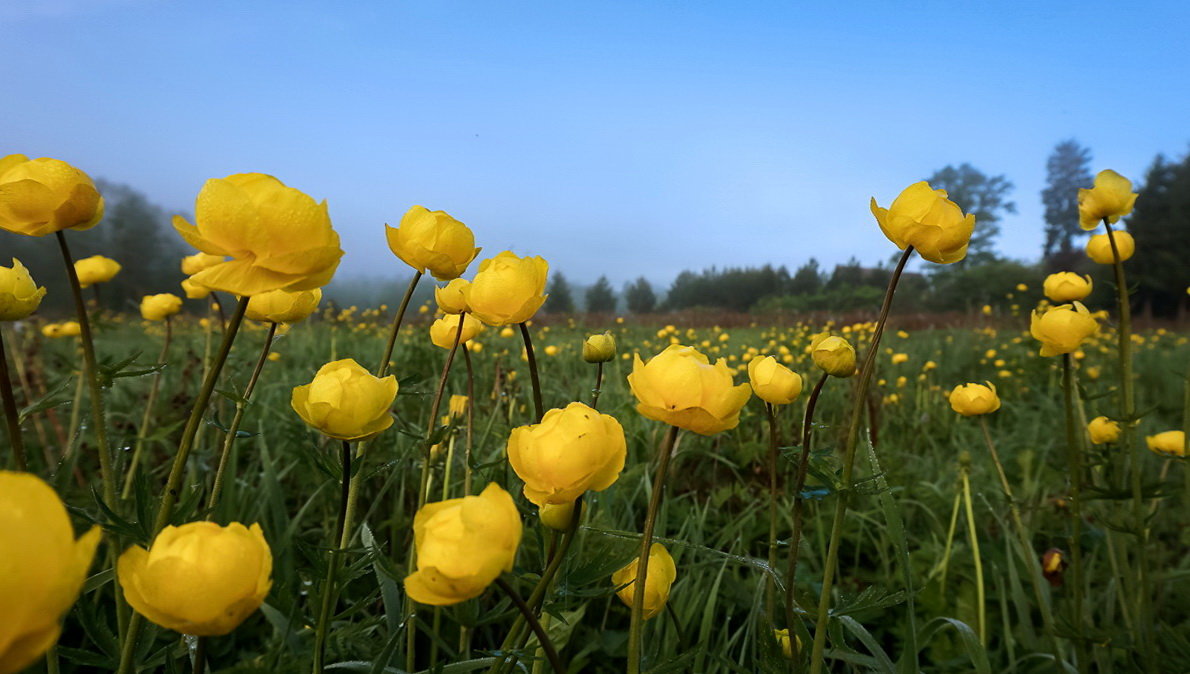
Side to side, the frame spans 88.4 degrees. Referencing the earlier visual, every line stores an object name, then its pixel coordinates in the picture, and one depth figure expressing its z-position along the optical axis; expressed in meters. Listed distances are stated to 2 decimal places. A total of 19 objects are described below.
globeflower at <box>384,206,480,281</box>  0.63
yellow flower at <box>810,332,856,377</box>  0.64
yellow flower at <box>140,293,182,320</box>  1.20
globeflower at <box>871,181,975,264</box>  0.60
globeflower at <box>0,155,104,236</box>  0.49
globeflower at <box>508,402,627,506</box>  0.40
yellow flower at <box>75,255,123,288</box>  1.12
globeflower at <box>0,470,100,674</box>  0.22
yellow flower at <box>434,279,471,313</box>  0.71
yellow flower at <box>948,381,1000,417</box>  0.93
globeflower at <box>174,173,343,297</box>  0.41
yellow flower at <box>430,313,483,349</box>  0.85
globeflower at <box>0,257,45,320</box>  0.59
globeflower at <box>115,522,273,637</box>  0.33
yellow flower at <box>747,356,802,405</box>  0.63
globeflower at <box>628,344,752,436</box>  0.47
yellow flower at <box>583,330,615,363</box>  0.70
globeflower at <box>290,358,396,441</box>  0.47
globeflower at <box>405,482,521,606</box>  0.34
